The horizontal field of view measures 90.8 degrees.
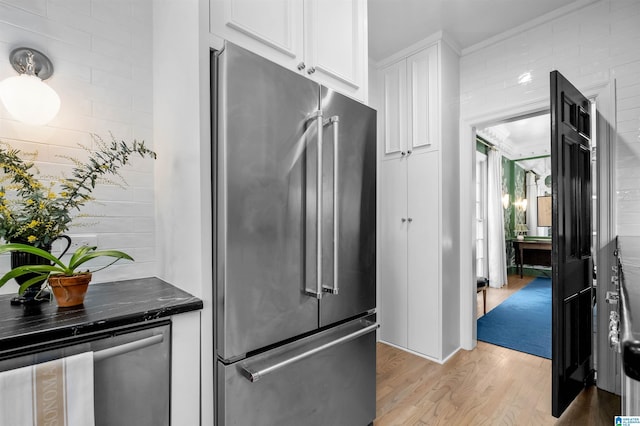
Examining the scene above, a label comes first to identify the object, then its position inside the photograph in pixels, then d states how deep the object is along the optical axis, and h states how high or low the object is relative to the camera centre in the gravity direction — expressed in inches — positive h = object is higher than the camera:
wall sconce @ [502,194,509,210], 244.2 +7.3
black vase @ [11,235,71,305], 45.5 -9.6
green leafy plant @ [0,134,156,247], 44.3 +0.6
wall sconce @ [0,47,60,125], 51.8 +21.0
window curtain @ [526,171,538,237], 269.0 +5.1
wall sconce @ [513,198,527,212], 270.2 +4.4
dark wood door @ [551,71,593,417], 71.5 -8.1
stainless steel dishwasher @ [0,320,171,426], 36.2 -19.8
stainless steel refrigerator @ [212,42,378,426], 45.4 -5.6
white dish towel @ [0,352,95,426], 32.0 -19.2
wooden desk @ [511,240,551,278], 242.1 -34.9
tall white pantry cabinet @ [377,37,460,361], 106.6 +3.8
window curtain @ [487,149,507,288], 222.1 -10.4
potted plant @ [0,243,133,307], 40.4 -8.6
